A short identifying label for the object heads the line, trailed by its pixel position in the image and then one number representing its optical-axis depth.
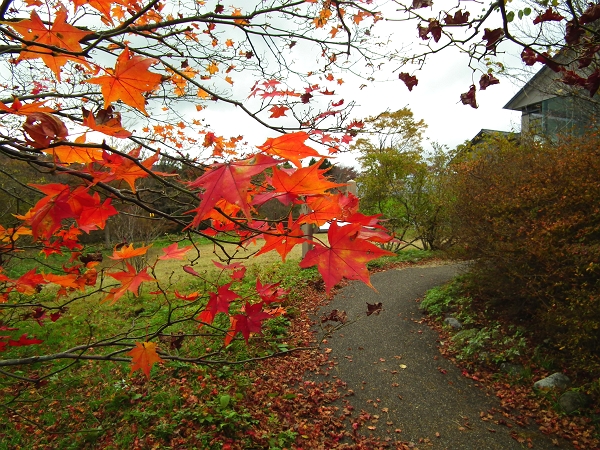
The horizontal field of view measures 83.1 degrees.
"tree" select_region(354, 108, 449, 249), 10.55
